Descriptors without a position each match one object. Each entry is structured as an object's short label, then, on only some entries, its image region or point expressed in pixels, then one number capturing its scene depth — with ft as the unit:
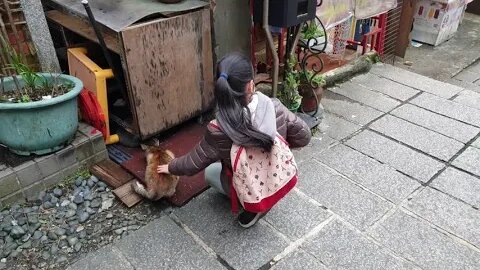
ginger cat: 9.71
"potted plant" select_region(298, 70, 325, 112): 13.15
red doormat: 10.56
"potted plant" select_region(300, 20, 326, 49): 13.21
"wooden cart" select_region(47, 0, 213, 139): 10.41
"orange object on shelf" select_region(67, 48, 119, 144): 11.16
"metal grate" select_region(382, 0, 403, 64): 19.60
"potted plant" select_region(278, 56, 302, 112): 12.83
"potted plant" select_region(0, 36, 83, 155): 9.48
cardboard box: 22.80
